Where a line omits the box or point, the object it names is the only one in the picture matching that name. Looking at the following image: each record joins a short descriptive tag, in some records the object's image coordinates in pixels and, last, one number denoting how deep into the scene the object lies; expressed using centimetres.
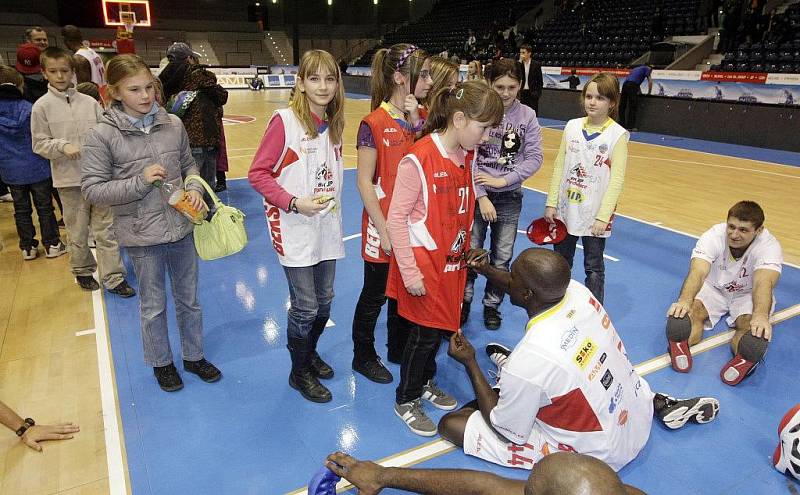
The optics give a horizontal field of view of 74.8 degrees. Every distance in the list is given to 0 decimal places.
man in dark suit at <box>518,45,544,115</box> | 963
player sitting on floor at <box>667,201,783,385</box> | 319
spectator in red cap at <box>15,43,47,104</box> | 495
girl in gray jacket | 256
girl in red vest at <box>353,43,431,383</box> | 269
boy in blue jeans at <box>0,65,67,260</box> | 443
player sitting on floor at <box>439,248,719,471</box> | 201
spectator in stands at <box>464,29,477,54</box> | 2077
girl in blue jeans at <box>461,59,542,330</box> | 336
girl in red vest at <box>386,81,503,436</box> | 228
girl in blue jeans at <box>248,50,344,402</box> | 253
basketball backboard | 2350
